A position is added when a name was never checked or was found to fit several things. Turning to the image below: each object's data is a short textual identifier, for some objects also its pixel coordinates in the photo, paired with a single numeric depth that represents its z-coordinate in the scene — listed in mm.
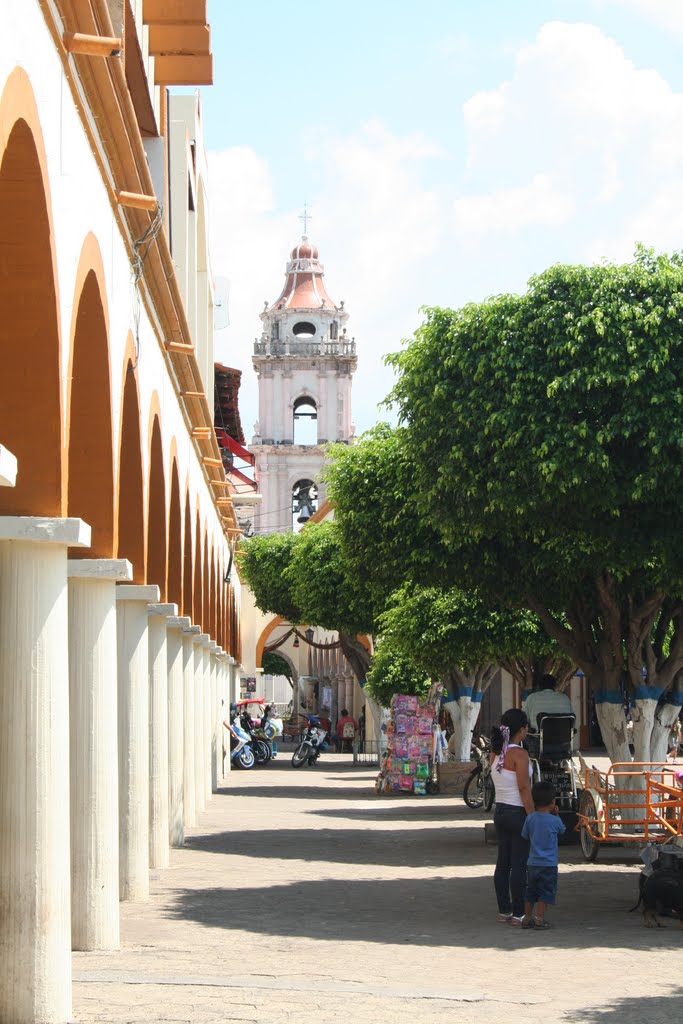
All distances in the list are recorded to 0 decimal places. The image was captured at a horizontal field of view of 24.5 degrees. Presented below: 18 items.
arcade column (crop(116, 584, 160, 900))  13125
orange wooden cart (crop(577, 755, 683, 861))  13875
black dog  11906
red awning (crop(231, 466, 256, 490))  53409
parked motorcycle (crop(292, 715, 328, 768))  43406
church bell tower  80250
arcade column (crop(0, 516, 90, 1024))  8109
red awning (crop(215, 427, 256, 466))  47716
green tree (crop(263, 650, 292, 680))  102688
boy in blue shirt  11867
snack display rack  30734
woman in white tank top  12258
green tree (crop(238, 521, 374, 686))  41500
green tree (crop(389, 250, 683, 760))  15586
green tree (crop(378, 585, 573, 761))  28031
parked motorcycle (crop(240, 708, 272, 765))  43500
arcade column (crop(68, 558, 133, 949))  10531
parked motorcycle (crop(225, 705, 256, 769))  41156
